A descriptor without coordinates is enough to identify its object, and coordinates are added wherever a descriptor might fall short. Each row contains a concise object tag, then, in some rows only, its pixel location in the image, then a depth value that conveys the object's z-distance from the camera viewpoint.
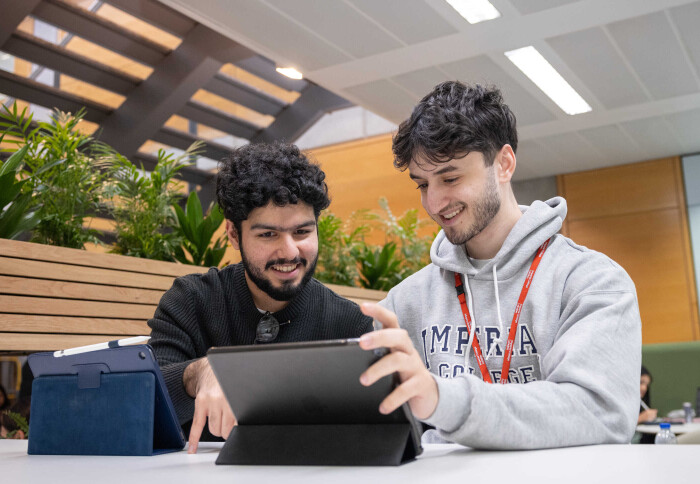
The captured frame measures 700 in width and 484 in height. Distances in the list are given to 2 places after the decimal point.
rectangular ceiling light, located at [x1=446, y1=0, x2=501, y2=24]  4.01
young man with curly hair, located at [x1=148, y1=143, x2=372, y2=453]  1.65
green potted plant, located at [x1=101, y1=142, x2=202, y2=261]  3.16
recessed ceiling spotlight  5.03
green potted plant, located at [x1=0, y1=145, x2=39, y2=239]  2.43
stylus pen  1.08
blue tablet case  1.06
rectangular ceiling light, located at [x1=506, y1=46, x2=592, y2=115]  4.75
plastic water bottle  3.19
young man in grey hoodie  0.89
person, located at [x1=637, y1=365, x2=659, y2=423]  5.16
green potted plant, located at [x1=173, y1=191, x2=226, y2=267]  3.32
